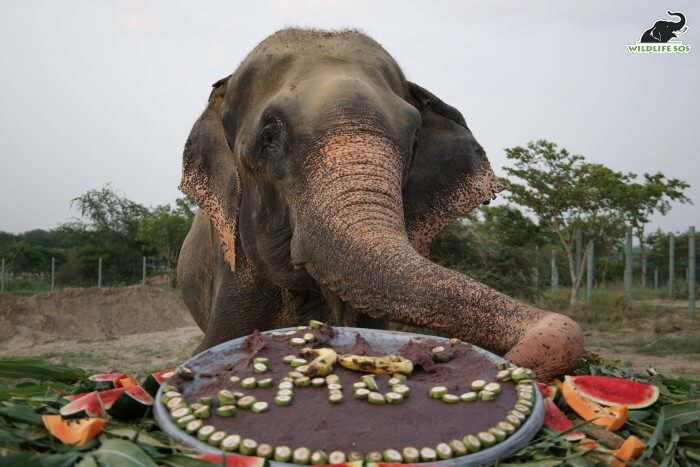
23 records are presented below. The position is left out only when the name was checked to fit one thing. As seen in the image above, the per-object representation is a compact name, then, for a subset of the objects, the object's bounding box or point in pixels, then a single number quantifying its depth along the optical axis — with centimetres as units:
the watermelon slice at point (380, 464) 162
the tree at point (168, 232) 2898
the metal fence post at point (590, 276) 1811
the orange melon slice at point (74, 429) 176
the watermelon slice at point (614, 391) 222
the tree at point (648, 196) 1986
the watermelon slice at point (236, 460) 166
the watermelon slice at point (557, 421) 192
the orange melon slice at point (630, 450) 177
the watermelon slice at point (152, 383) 217
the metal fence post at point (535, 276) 1414
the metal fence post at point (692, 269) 1612
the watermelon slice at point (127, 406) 199
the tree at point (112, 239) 2967
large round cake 175
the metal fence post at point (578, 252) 1883
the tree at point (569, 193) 1964
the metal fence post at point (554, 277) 1852
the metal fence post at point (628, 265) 1758
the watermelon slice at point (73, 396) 215
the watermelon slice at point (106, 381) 237
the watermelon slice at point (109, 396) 203
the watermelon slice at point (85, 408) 193
